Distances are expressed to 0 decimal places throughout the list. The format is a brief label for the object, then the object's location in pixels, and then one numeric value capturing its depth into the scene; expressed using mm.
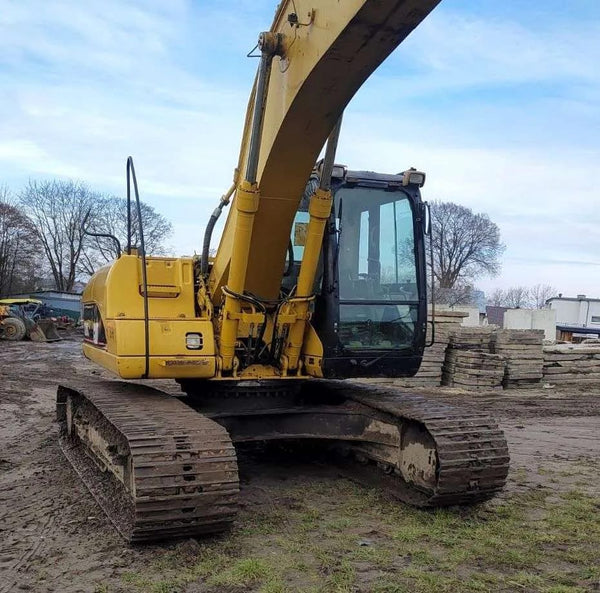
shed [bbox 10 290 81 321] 38000
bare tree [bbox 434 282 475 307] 42375
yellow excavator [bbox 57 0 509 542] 4281
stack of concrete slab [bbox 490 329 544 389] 13945
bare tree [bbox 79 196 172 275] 51281
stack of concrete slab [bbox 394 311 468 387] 13500
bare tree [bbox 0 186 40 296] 49781
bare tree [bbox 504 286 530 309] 76075
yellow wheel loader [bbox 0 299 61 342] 25047
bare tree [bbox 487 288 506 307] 76831
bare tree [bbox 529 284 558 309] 72438
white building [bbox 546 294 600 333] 57094
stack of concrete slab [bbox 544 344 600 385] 14789
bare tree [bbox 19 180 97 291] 56031
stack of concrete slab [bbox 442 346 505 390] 13430
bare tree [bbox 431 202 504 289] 54750
